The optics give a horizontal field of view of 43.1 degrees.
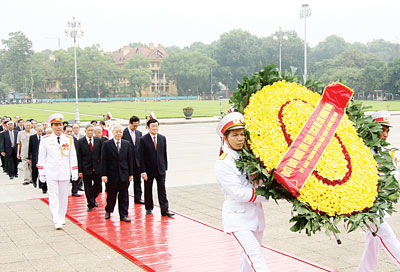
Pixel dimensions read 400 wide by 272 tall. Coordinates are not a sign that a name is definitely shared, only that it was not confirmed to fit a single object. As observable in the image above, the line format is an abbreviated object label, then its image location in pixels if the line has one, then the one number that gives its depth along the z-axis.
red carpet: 6.33
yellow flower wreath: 4.09
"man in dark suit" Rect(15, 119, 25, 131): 16.44
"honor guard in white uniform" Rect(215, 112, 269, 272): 4.38
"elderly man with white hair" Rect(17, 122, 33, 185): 13.64
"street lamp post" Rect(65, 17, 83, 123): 41.28
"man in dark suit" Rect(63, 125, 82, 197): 11.74
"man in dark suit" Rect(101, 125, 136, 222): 9.10
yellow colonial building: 137.38
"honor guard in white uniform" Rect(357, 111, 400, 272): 5.07
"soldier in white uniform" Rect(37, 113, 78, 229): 8.63
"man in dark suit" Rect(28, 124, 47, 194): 12.87
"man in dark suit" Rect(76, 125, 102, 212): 10.45
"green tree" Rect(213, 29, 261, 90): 125.62
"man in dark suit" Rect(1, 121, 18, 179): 14.83
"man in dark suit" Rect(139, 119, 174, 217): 9.15
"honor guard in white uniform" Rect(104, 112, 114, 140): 12.34
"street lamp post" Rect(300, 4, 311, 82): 42.49
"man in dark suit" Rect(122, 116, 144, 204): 10.29
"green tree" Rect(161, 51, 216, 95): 124.81
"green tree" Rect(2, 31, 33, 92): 126.62
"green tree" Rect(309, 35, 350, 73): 176.52
